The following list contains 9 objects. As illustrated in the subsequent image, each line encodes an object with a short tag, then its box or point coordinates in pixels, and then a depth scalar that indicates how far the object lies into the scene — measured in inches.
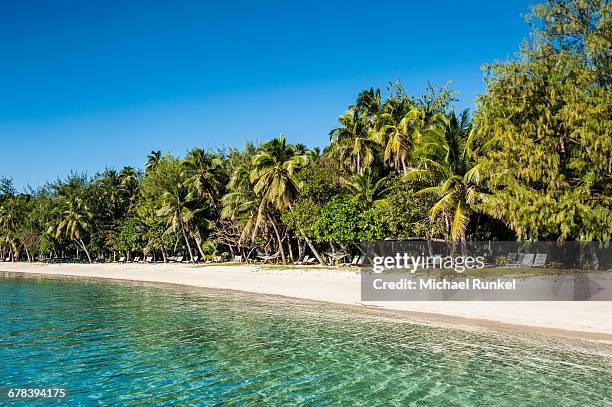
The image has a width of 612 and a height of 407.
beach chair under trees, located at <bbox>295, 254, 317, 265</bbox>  1648.6
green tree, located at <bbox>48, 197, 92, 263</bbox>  2384.4
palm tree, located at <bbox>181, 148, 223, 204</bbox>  1989.4
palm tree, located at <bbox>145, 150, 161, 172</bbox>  2766.5
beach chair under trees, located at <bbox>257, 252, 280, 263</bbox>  1766.7
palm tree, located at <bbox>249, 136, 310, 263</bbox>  1567.4
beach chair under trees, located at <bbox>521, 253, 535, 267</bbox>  956.0
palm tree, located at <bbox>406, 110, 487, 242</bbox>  1029.2
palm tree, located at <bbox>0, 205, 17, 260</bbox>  2987.2
